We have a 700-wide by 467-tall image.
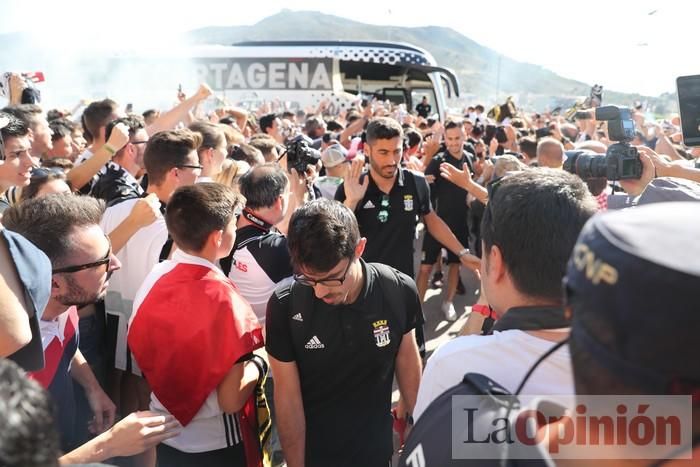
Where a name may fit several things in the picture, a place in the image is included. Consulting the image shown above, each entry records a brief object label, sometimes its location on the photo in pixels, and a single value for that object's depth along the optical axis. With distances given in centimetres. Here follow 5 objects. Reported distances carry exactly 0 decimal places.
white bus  2061
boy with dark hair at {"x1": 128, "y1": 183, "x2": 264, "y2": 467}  195
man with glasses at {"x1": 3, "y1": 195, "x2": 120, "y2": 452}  203
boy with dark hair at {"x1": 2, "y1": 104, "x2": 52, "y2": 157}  379
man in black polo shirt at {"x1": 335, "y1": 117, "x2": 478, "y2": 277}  402
